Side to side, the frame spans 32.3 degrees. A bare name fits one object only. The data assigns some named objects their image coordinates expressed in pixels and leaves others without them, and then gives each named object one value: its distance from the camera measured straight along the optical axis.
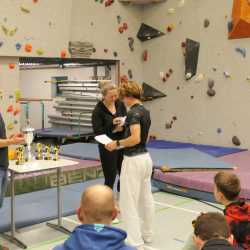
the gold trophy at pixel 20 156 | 3.78
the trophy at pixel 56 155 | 4.00
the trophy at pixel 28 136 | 3.52
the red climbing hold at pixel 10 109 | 6.48
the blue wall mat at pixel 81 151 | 6.39
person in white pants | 3.42
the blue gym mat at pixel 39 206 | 4.17
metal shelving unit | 8.04
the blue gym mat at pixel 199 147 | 6.92
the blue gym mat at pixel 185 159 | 5.71
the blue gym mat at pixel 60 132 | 7.61
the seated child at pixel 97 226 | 1.61
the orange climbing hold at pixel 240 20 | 6.88
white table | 3.54
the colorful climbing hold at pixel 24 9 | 6.37
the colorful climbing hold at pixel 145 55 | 8.59
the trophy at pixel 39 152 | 4.05
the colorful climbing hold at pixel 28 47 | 6.54
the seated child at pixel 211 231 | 1.75
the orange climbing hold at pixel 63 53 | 7.06
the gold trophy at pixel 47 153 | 4.02
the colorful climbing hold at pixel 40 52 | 6.71
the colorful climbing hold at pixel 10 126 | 6.50
